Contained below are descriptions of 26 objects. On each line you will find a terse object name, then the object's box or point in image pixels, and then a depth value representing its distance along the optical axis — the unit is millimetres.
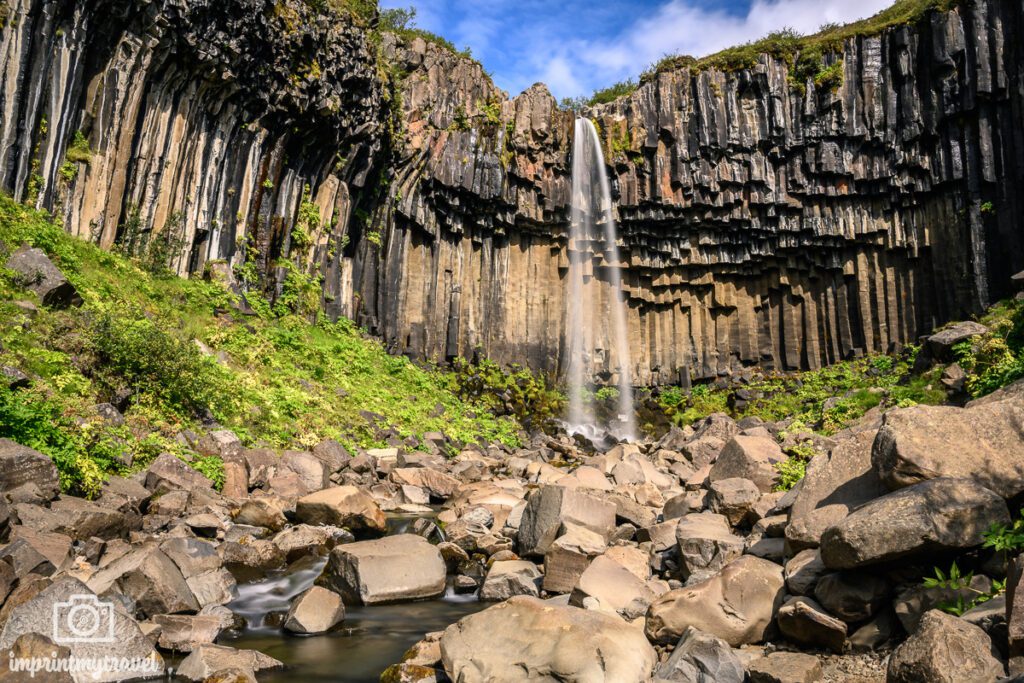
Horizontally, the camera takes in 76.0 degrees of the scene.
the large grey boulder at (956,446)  5555
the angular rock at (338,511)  10469
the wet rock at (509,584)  7961
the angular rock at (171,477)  9797
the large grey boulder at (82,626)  5109
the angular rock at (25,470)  7777
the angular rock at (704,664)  4938
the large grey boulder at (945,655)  3752
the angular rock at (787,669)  4754
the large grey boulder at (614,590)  6695
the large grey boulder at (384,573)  7695
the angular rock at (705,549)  7250
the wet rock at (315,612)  6773
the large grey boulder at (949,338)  17477
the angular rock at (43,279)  12195
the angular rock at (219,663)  5406
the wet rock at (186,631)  5934
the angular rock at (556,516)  8859
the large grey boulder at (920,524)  4949
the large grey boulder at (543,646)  5020
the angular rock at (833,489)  6297
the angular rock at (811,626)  5262
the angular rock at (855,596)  5277
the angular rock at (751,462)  10125
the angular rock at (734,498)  8656
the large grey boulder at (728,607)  5820
